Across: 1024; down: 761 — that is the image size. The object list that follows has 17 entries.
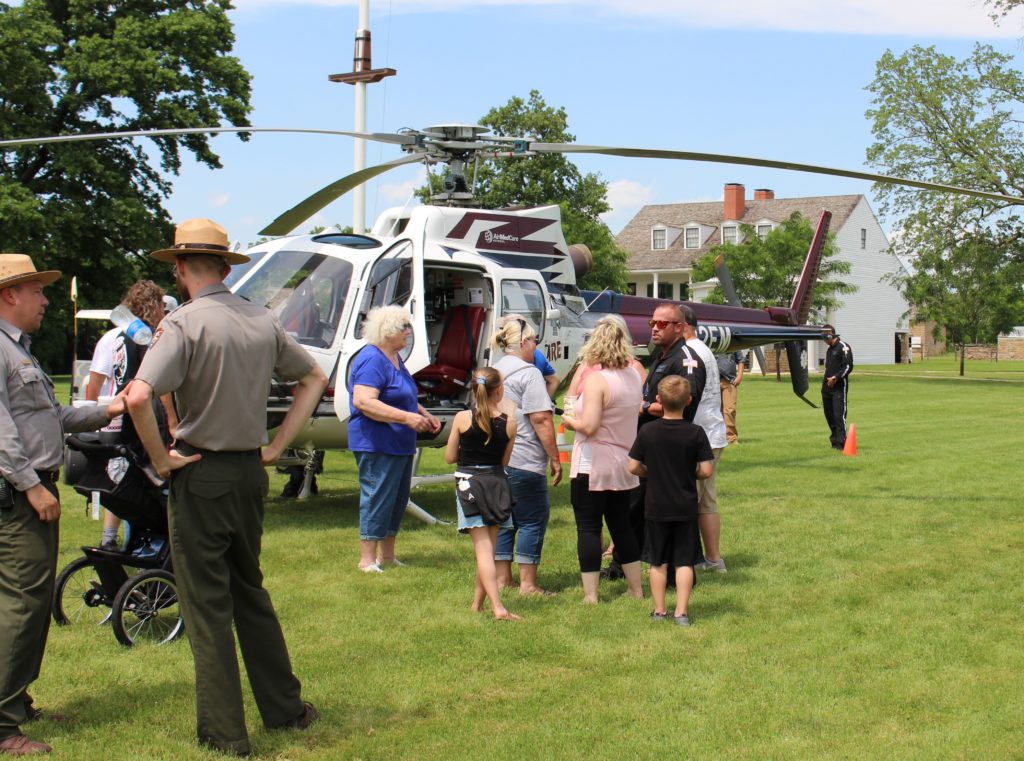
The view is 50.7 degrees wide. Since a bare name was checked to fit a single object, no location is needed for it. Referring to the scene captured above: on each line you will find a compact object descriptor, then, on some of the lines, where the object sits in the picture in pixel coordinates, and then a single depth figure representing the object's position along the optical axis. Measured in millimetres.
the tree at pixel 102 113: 31734
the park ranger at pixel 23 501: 4246
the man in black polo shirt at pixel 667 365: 7098
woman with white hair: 7414
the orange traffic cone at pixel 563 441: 13731
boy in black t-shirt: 6367
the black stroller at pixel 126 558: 5504
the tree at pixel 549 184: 44656
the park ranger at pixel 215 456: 4098
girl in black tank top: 6355
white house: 58375
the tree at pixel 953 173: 38094
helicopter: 9133
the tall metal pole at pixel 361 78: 18641
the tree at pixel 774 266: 41469
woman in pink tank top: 6688
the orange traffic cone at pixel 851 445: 15132
